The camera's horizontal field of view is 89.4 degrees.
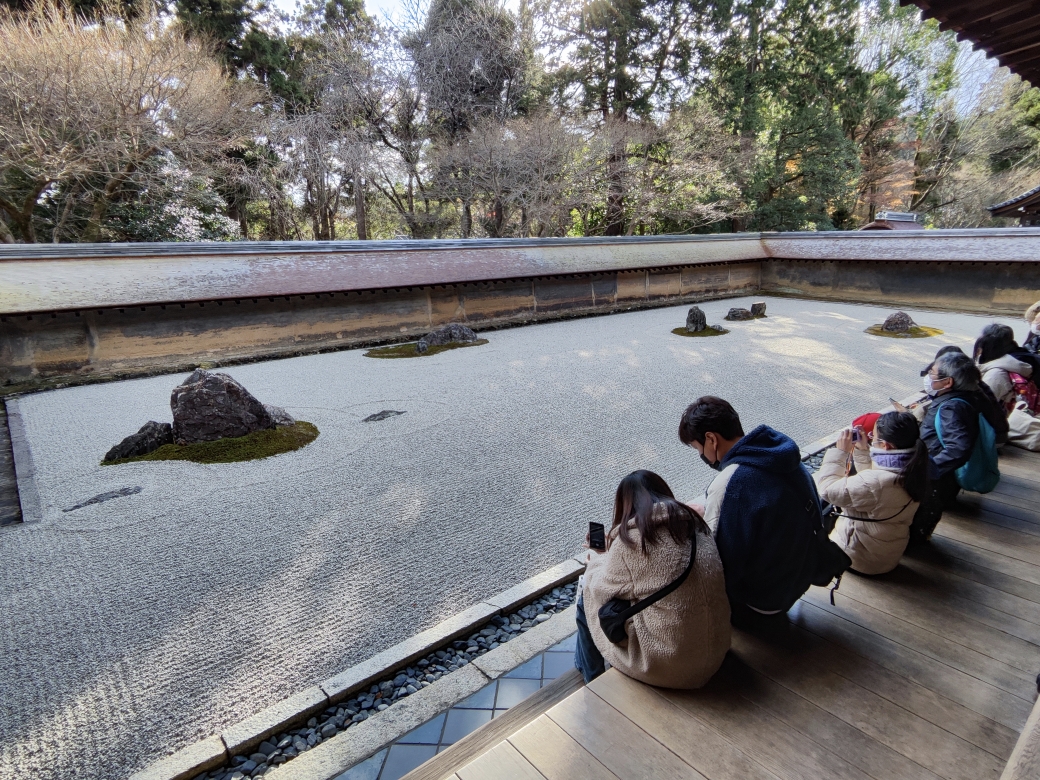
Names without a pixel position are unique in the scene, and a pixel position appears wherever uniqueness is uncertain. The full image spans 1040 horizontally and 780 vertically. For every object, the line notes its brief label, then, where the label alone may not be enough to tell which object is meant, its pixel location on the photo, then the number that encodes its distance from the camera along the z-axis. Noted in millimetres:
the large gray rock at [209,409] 4801
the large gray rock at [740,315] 10820
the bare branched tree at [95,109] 8727
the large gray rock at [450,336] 9077
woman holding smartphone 1426
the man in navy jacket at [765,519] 1547
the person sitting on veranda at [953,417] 2508
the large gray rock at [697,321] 9773
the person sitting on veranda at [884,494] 1997
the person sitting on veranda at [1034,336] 4082
